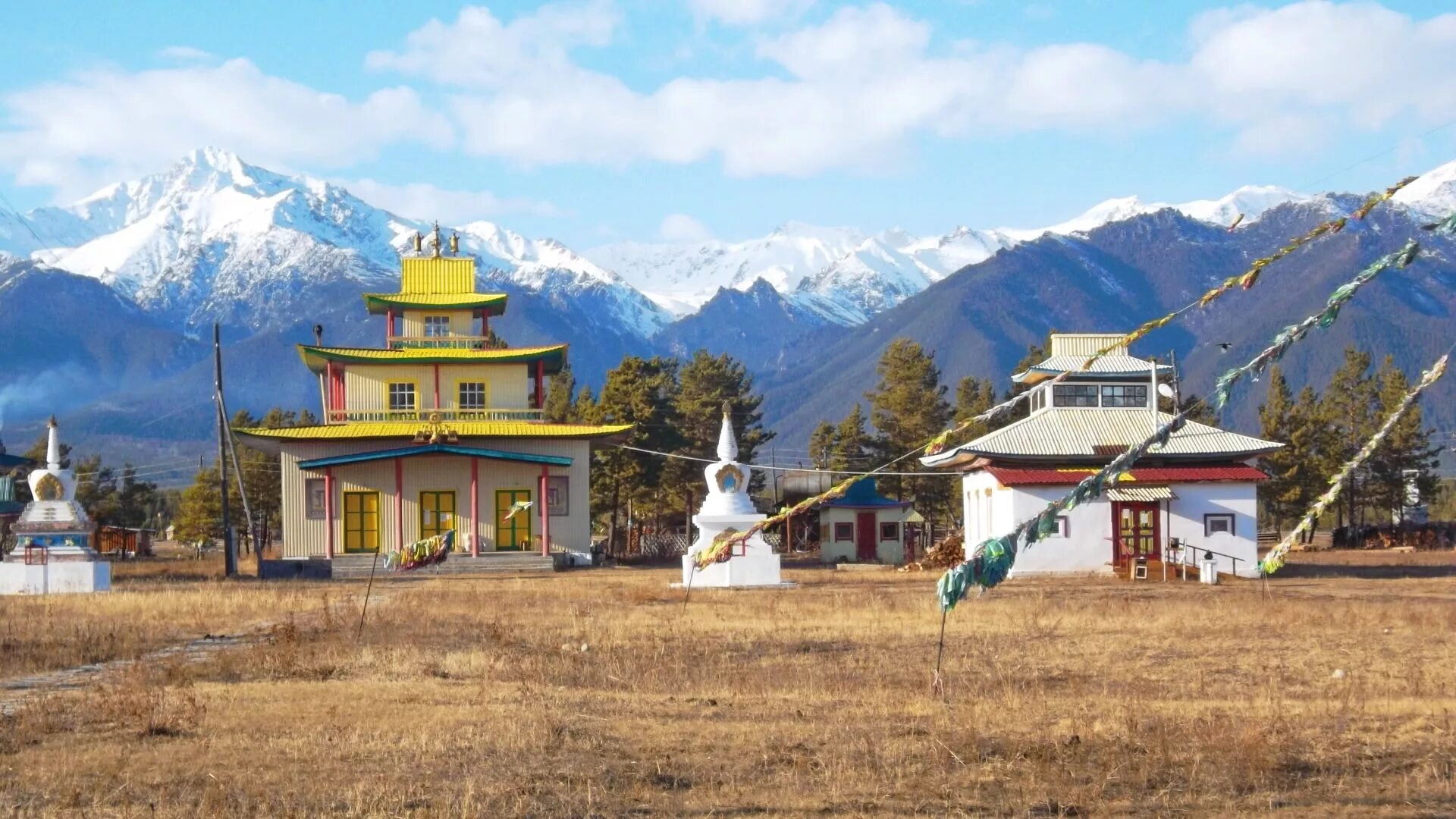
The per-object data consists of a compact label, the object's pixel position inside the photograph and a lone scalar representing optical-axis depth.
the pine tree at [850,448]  82.91
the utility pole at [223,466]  51.94
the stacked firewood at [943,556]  53.25
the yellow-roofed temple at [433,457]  56.50
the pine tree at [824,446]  87.89
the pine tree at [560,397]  89.25
